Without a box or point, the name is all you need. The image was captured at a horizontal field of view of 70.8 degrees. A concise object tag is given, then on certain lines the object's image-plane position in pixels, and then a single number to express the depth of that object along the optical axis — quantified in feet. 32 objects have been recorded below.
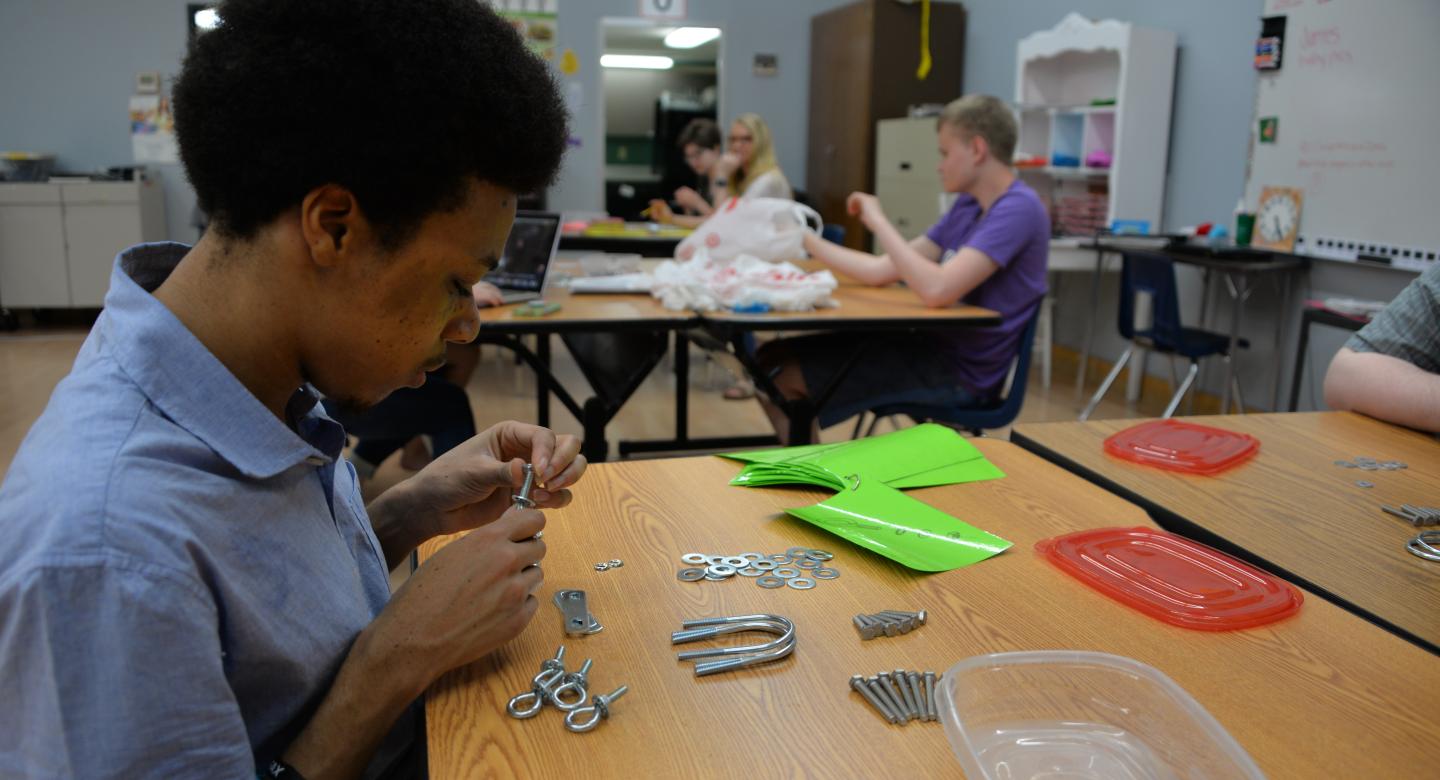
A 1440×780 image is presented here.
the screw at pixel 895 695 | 2.67
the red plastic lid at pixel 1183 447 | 4.68
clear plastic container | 2.50
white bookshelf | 16.10
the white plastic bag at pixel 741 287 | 9.11
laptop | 9.77
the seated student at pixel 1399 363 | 5.25
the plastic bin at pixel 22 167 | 21.34
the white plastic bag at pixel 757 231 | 10.90
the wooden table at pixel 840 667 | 2.50
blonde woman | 17.90
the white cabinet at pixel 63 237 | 21.11
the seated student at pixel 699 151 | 19.77
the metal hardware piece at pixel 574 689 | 2.68
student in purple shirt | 9.39
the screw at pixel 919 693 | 2.67
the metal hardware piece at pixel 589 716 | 2.58
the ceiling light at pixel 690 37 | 27.78
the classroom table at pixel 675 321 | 8.66
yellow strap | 22.43
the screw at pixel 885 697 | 2.65
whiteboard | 12.32
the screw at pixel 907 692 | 2.67
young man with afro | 2.01
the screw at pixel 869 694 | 2.65
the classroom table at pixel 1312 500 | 3.49
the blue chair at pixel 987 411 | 9.39
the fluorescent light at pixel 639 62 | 33.24
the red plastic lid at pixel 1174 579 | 3.24
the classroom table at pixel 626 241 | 15.51
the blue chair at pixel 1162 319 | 13.60
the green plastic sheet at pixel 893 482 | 3.76
